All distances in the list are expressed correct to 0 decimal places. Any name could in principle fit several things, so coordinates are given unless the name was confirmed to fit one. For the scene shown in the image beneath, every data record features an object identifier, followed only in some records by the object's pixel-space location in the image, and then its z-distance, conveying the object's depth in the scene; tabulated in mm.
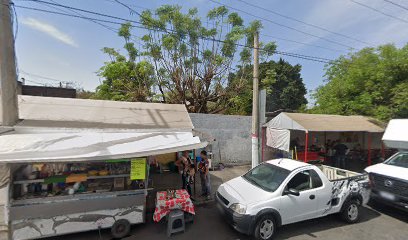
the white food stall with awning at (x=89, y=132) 4527
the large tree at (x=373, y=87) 13719
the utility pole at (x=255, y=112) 9430
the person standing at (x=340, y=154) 12410
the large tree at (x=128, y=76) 15919
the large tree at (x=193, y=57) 15180
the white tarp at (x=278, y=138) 10414
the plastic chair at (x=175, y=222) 5504
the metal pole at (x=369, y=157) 12506
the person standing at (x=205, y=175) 7801
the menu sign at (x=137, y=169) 5574
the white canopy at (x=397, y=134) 8866
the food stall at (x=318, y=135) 10469
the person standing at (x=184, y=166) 7516
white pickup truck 5211
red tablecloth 5625
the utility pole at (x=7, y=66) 5266
